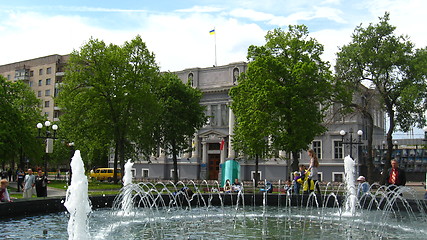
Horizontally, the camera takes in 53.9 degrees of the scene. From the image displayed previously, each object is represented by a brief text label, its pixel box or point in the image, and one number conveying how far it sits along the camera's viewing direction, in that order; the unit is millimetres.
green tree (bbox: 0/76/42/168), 32031
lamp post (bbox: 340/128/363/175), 42628
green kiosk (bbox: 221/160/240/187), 32281
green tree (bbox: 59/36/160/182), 34125
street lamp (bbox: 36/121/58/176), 25141
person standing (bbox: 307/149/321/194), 15805
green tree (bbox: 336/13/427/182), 32344
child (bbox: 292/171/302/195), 17300
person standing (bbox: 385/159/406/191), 14570
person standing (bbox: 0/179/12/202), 12500
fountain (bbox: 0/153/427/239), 10641
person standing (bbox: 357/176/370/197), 17891
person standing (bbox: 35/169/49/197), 18828
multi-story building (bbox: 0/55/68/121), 80188
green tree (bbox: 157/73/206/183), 40219
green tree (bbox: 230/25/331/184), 30094
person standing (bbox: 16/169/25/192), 28139
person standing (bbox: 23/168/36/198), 18656
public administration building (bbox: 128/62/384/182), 44844
